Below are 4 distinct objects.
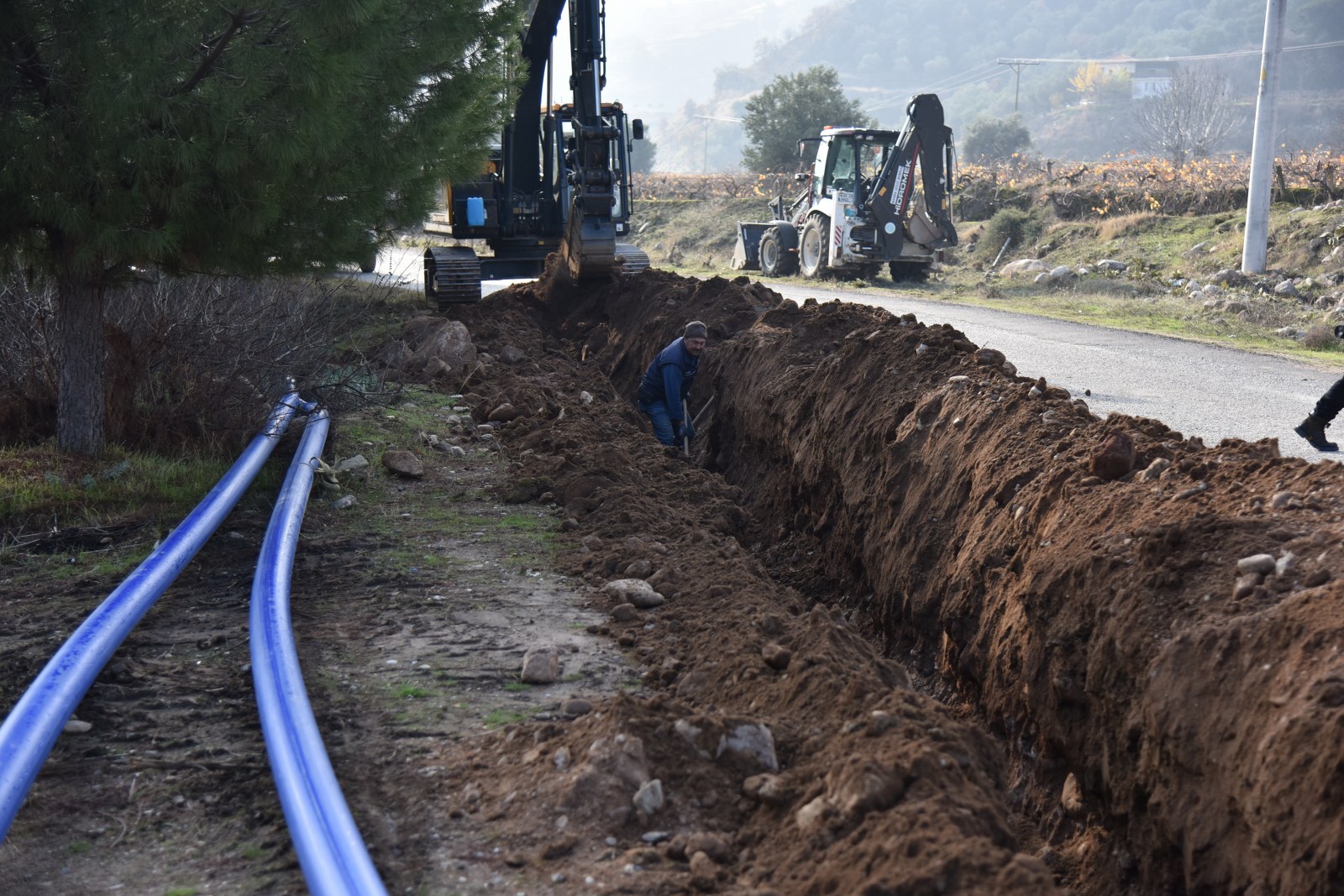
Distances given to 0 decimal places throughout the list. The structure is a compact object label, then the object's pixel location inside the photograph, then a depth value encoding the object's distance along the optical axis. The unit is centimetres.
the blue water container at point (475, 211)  1627
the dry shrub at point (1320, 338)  1350
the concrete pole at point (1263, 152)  1830
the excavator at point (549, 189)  1399
